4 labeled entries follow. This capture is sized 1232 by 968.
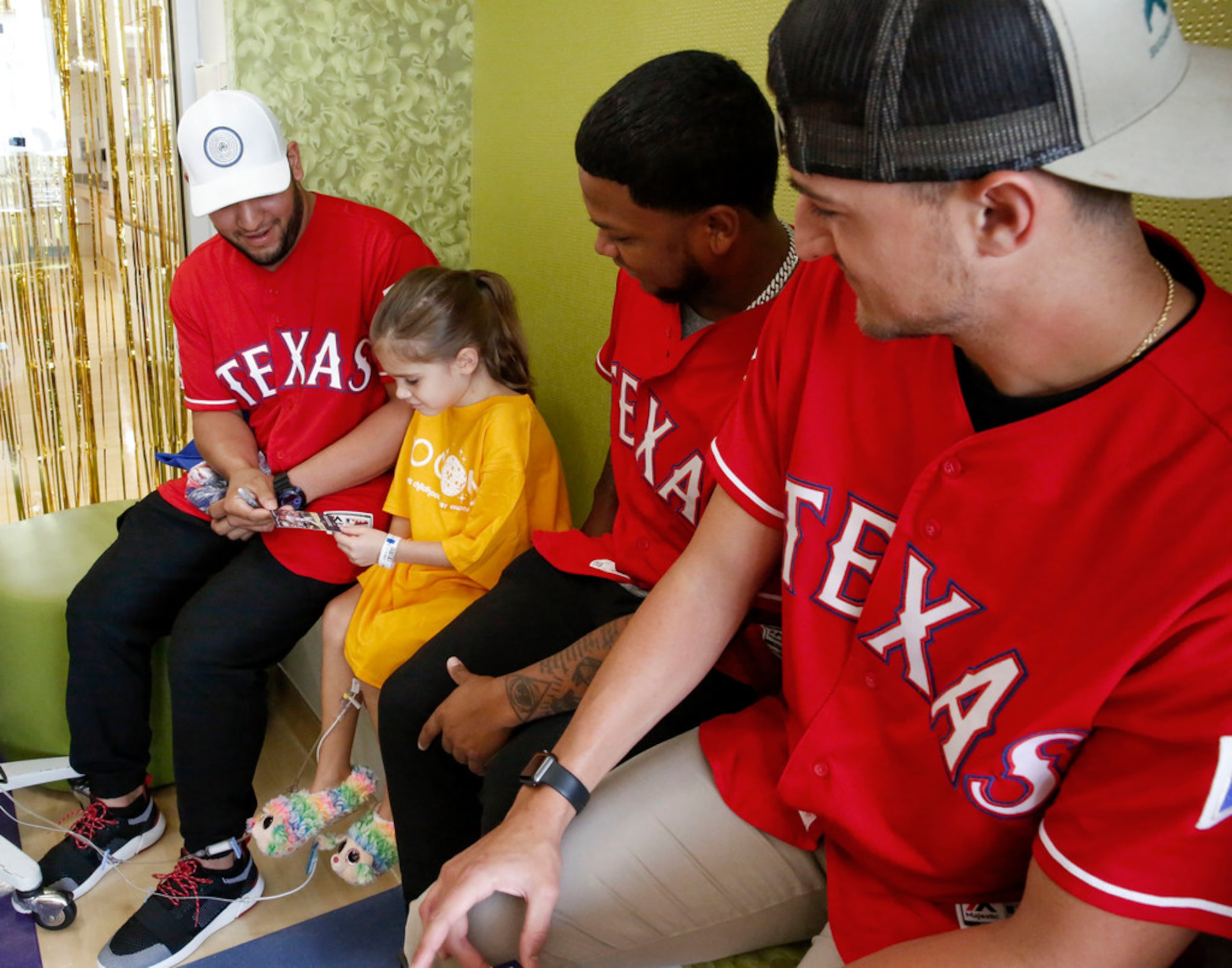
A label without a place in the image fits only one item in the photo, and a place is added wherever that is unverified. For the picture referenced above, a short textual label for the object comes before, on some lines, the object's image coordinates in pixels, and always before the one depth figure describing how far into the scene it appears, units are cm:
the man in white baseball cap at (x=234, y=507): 178
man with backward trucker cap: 68
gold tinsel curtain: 236
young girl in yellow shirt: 173
